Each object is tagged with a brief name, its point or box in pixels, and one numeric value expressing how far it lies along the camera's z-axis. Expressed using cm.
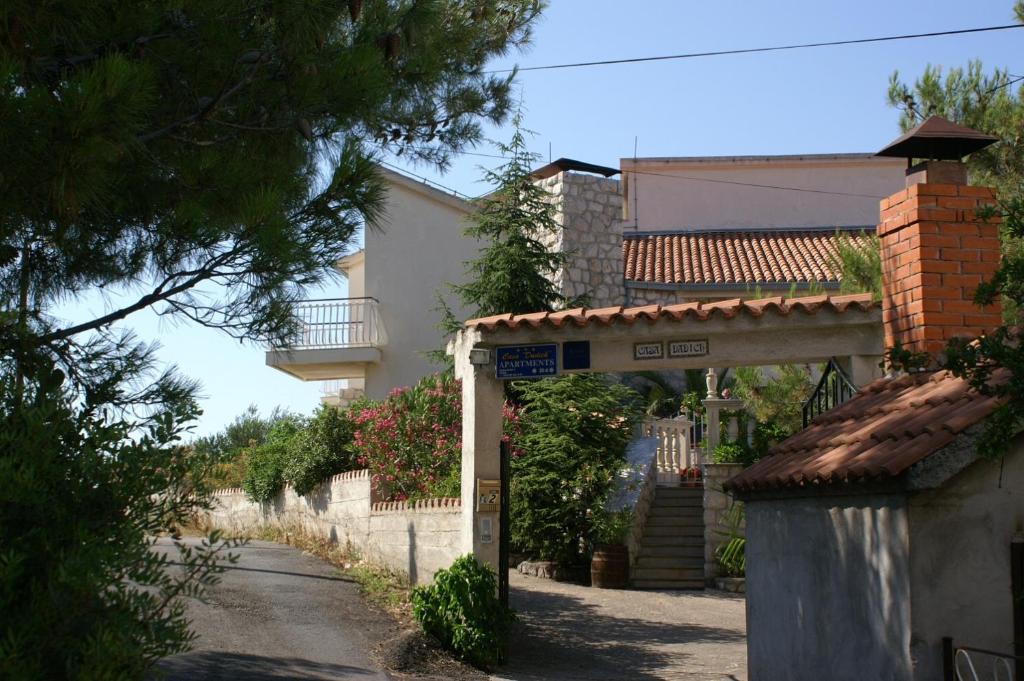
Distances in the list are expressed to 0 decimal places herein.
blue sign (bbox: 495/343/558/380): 1171
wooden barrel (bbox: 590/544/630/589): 1684
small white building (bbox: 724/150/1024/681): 689
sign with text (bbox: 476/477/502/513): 1180
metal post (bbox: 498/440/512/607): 1166
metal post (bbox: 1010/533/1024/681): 673
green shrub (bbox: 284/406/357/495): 1795
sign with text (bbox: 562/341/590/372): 1177
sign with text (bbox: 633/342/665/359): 1161
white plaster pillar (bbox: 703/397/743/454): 1895
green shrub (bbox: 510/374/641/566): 1728
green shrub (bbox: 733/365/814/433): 1761
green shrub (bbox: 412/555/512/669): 1106
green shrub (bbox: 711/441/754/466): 1839
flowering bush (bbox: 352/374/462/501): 1539
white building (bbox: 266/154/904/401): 2462
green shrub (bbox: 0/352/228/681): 439
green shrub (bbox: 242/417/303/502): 2002
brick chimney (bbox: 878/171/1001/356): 930
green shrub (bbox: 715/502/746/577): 1730
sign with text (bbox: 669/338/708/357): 1148
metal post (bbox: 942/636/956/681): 673
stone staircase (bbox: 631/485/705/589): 1753
